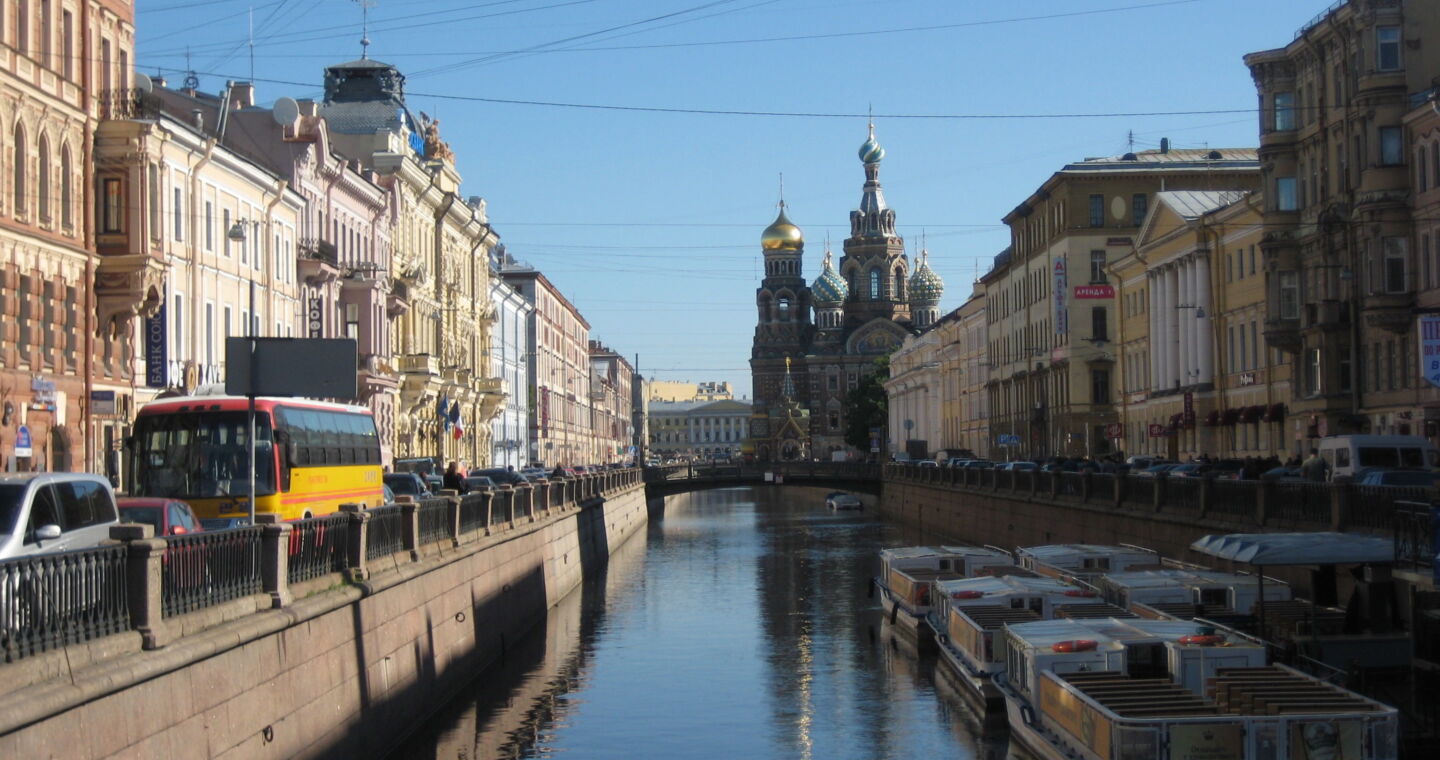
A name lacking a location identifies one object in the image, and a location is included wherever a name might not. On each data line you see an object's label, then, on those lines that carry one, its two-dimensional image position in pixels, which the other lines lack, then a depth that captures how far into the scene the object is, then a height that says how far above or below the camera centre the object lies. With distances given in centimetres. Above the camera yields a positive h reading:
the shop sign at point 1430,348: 3294 +166
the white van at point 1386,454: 4172 -22
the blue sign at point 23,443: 3391 +43
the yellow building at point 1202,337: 6831 +436
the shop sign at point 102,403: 4066 +132
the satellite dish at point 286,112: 5862 +1066
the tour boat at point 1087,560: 3981 -233
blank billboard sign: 2509 +129
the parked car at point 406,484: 4803 -58
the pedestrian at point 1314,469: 4012 -51
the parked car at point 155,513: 2353 -59
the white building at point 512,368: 10569 +526
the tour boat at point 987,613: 3095 -281
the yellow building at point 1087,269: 9581 +920
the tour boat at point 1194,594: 3036 -238
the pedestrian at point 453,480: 4634 -48
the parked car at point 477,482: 5409 -66
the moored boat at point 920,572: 4216 -280
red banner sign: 9269 +752
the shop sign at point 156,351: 4588 +270
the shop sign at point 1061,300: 9775 +752
